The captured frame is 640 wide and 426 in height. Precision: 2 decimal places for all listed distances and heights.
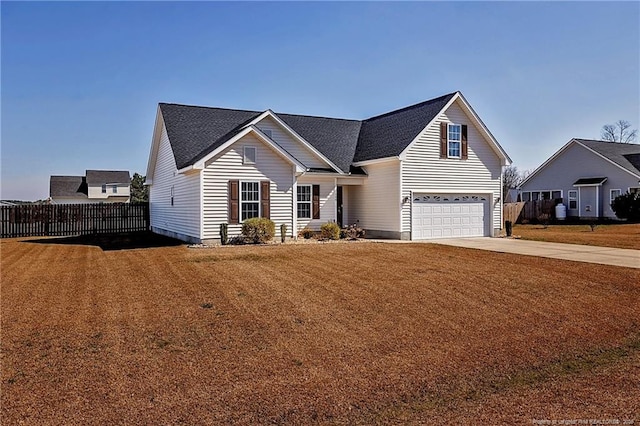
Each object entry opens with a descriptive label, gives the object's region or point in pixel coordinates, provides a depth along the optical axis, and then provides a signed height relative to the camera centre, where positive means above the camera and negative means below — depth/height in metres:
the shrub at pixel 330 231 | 19.30 -0.80
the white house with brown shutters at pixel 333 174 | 17.53 +1.60
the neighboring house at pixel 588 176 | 33.88 +2.59
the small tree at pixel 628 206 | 30.62 +0.21
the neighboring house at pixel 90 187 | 56.56 +3.27
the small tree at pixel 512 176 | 74.20 +5.77
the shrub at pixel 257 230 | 17.17 -0.64
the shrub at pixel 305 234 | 19.53 -0.92
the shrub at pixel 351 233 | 19.95 -0.91
